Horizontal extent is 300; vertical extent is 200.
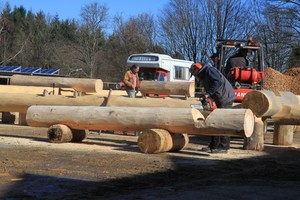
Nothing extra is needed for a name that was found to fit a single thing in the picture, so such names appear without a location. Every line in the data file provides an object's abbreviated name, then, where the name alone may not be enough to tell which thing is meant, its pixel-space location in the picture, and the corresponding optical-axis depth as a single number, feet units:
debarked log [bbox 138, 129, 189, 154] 35.14
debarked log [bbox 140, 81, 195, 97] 65.16
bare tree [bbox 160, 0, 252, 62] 160.04
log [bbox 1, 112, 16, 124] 59.72
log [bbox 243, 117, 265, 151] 39.32
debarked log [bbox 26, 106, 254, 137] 34.22
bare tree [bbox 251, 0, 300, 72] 139.44
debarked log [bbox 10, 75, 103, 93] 62.08
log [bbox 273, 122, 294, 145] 45.34
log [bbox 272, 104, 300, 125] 40.86
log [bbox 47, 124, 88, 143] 39.65
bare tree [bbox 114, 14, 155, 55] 178.40
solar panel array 142.31
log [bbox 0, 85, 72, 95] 64.85
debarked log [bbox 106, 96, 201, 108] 46.51
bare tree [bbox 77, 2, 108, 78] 184.34
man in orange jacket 59.98
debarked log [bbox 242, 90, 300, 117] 38.29
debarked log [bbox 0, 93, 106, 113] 47.85
